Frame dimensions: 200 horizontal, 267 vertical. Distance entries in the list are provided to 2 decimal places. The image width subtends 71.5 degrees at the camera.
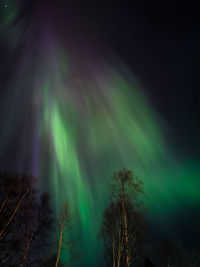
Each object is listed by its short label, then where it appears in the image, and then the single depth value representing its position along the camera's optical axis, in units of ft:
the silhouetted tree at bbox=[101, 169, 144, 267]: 29.81
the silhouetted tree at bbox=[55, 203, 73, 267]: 44.59
